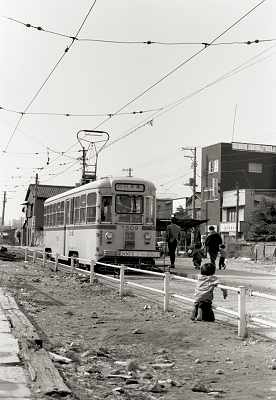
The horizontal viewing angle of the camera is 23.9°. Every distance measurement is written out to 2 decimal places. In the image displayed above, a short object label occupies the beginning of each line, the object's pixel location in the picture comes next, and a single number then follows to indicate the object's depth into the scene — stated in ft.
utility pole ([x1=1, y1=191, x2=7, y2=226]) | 346.33
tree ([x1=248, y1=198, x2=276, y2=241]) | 197.67
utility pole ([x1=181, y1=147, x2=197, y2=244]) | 219.73
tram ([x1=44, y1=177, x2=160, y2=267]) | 74.33
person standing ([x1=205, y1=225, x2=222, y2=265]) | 69.77
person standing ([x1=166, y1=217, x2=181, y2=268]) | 79.97
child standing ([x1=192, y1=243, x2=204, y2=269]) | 73.31
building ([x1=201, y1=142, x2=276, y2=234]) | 243.81
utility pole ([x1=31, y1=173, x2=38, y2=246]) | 232.57
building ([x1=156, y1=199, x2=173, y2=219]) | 316.15
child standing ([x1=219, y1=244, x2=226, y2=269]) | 93.15
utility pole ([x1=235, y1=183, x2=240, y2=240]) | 211.00
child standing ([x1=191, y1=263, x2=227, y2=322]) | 34.91
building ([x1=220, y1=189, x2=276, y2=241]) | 225.56
